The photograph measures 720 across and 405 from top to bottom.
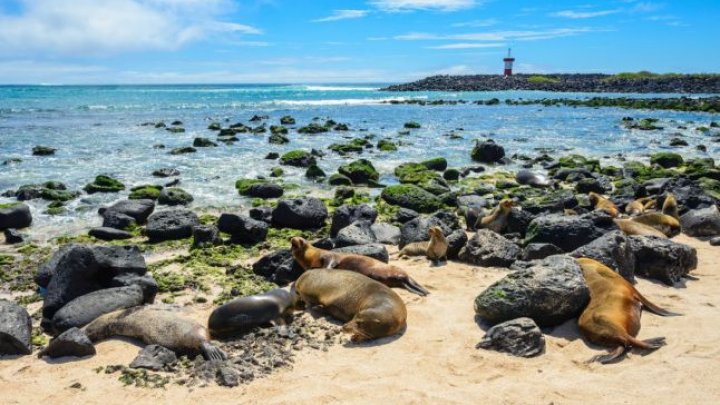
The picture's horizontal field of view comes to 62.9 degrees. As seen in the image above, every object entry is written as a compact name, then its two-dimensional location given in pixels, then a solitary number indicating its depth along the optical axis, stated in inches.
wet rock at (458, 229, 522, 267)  364.5
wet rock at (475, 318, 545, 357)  239.5
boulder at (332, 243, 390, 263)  367.2
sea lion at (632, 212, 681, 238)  433.1
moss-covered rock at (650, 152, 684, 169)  821.2
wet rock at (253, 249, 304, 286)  346.6
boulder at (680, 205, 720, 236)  431.2
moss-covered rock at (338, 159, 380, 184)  716.0
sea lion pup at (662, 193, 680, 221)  470.0
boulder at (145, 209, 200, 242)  449.4
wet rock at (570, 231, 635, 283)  315.6
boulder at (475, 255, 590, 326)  260.5
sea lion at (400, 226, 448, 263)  375.6
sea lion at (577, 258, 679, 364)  234.5
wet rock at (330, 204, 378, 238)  462.6
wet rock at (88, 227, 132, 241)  462.0
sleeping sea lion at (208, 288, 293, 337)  265.4
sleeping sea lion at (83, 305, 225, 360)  250.2
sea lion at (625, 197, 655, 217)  506.9
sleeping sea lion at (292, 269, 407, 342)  261.3
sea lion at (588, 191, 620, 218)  503.6
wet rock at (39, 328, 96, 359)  247.6
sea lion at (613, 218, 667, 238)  407.7
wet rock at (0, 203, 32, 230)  477.7
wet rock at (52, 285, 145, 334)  278.2
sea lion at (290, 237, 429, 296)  325.7
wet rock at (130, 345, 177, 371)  236.4
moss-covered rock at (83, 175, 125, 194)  649.0
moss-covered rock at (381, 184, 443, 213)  560.4
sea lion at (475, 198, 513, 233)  446.6
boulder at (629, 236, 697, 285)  323.9
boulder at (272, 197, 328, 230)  482.6
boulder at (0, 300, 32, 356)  252.5
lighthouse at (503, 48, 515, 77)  5561.0
